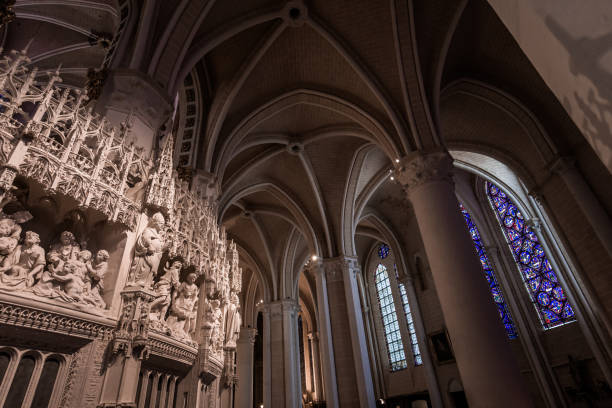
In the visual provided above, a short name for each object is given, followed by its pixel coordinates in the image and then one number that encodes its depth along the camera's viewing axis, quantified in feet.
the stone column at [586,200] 25.02
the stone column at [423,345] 44.86
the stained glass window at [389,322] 57.47
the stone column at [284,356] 46.79
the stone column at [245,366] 52.55
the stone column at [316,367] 67.87
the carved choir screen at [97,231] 11.39
